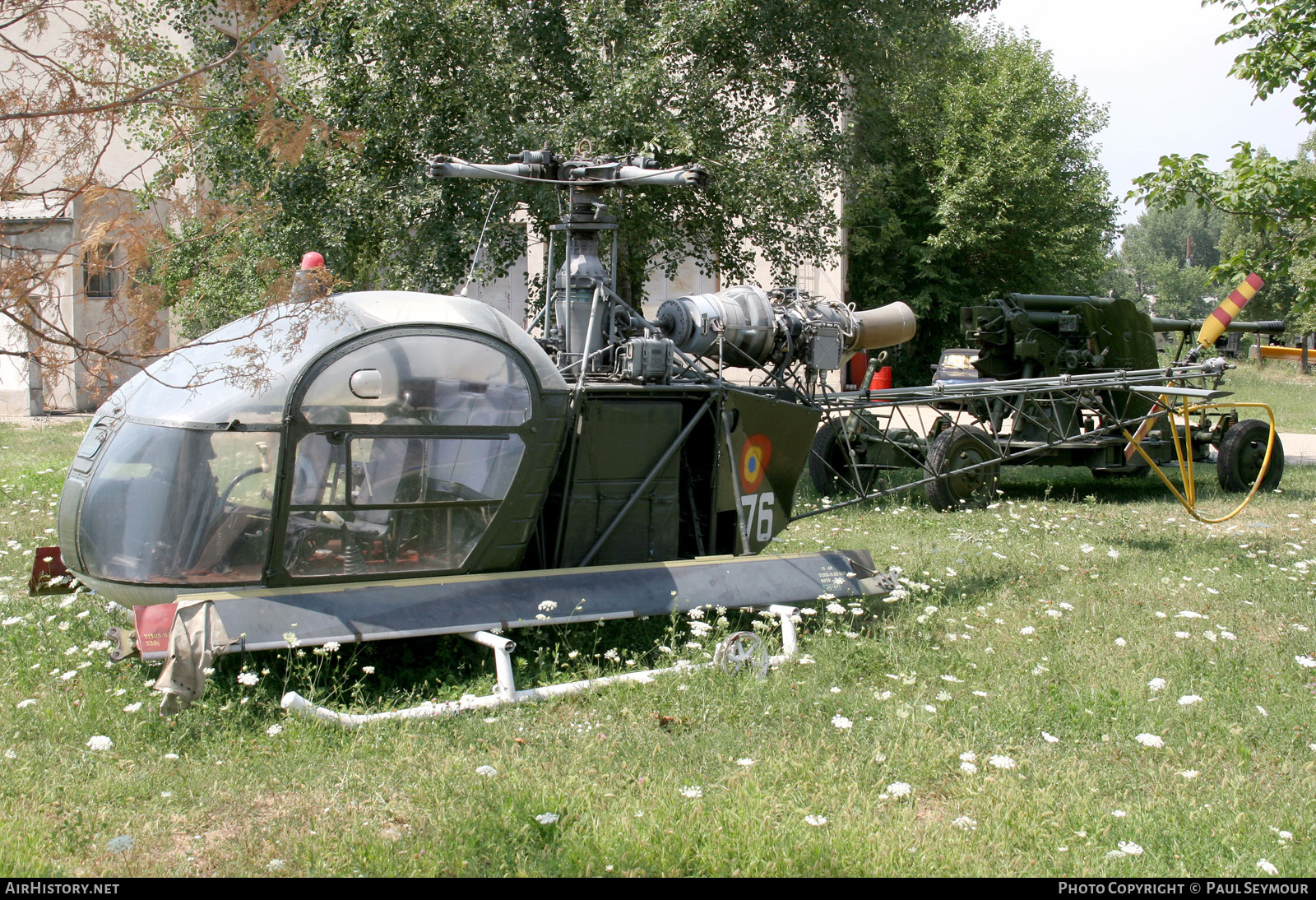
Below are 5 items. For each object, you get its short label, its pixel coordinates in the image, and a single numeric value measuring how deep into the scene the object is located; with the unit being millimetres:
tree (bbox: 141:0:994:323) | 11469
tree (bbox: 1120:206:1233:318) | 103938
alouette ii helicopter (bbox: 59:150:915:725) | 4586
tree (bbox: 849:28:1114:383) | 26891
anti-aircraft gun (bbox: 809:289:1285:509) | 10078
